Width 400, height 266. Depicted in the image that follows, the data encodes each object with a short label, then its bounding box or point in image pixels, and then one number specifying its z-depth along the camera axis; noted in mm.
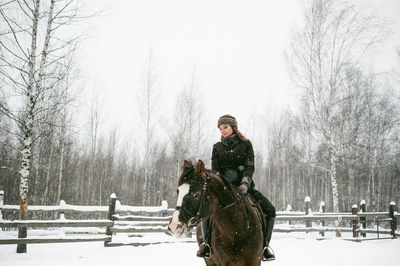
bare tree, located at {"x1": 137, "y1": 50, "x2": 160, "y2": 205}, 20984
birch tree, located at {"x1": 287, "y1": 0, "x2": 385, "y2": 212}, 14688
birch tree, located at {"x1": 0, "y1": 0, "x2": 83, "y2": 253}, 8266
